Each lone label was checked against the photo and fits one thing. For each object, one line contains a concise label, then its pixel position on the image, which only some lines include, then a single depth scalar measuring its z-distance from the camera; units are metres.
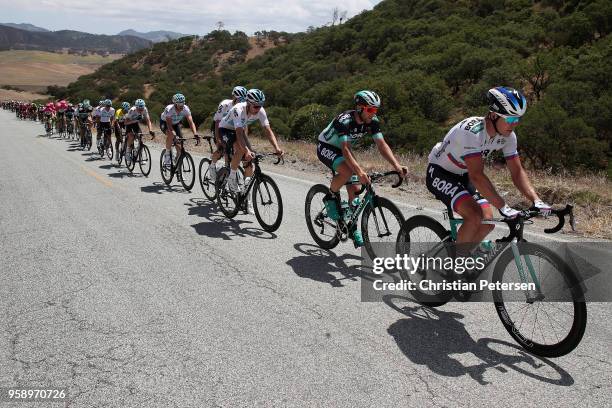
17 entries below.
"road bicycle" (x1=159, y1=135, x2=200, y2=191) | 10.98
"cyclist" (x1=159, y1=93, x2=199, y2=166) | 11.23
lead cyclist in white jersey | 3.91
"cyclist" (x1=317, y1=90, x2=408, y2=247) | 5.53
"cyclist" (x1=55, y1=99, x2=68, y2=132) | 25.94
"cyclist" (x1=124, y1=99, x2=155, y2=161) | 13.01
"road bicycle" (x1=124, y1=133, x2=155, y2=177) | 13.12
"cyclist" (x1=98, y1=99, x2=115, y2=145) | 16.81
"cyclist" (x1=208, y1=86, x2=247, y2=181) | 9.33
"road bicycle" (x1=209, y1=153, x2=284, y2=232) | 7.48
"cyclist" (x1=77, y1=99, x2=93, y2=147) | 19.80
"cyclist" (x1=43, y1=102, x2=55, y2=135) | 28.05
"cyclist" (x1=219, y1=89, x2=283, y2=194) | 7.46
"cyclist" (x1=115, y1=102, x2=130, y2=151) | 15.47
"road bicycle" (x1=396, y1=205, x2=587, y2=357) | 3.67
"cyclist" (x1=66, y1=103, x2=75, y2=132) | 25.07
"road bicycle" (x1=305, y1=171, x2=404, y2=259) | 5.66
